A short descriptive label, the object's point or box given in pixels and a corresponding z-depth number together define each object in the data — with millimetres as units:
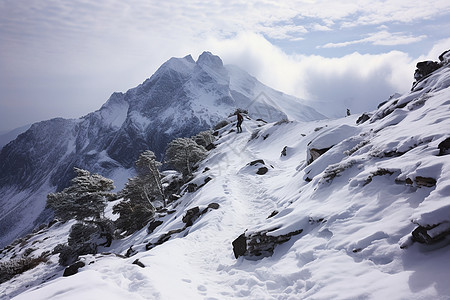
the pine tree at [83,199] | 21719
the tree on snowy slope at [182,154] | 33625
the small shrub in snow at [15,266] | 19031
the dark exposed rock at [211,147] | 44056
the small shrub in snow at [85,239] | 19734
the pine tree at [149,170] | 27139
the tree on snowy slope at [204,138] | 52531
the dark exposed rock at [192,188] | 24564
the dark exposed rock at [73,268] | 11606
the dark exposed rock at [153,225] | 20250
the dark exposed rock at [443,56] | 17909
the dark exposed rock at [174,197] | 26625
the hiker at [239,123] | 42131
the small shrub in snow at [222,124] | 67938
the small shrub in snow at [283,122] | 40531
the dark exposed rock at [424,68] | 17750
